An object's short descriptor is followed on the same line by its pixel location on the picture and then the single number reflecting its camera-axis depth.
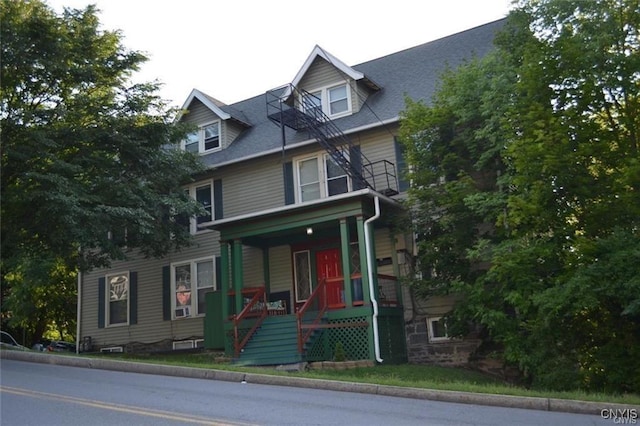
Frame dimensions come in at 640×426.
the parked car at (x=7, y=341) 17.63
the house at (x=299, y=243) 15.67
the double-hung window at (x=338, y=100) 19.72
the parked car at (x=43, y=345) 24.79
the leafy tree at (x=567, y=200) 10.65
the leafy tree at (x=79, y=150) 14.94
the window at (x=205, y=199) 20.83
